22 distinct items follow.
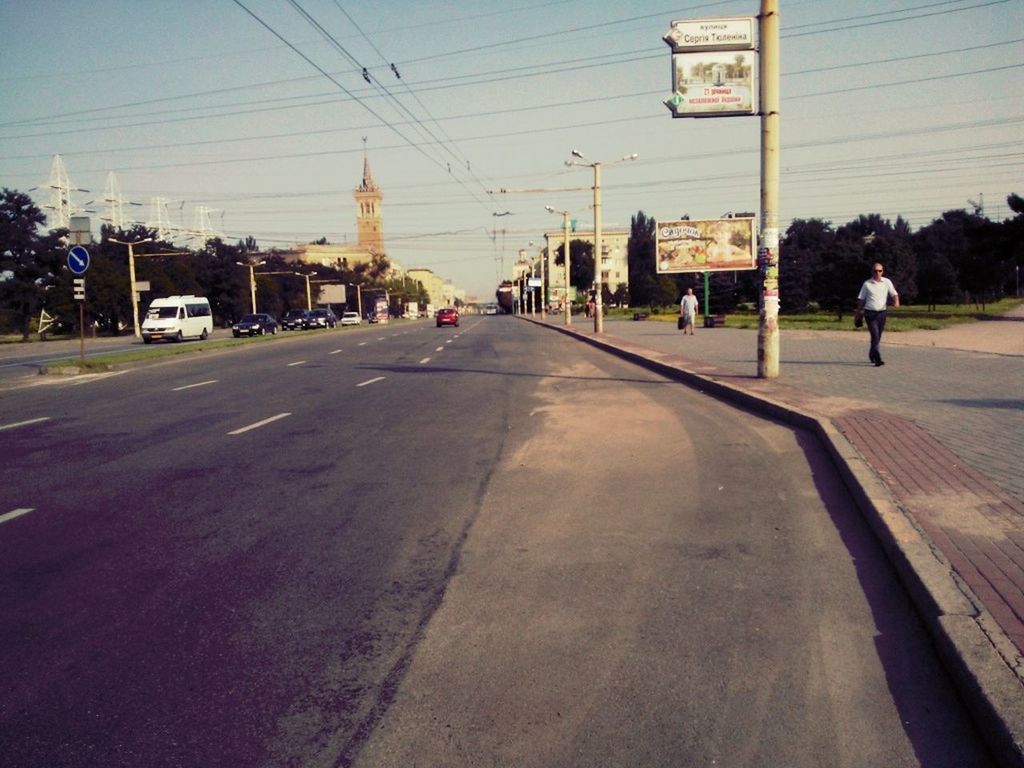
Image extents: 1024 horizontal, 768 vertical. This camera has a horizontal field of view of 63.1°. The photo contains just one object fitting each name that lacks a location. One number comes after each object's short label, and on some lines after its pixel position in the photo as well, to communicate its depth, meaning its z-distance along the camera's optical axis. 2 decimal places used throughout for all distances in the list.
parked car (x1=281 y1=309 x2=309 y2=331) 71.88
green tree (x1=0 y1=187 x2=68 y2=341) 62.91
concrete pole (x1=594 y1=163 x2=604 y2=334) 36.84
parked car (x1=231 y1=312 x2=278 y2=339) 56.02
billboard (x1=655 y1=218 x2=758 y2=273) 48.31
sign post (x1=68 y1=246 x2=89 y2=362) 21.81
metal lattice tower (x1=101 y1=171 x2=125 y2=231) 93.41
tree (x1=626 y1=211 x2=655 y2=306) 113.55
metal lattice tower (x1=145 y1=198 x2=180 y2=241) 103.39
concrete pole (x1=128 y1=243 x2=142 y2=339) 55.06
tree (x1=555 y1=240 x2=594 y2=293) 133.62
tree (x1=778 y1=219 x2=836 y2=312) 79.76
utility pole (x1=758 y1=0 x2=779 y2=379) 13.53
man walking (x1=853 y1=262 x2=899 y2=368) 15.96
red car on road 66.31
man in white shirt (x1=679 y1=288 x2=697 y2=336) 35.00
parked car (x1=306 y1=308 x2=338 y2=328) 72.69
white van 43.50
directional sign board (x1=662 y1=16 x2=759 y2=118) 14.03
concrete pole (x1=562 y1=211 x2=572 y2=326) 49.28
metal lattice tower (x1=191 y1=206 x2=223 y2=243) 104.12
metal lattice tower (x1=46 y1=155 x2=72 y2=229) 87.94
